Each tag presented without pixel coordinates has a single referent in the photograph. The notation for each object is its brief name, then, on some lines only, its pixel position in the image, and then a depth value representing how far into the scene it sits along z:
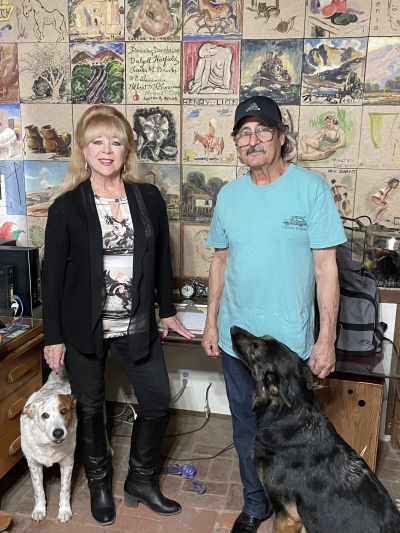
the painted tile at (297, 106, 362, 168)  2.62
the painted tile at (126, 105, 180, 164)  2.81
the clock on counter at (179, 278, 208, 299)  2.84
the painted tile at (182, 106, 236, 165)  2.75
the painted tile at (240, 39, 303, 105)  2.62
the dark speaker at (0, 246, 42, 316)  2.57
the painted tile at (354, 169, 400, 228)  2.65
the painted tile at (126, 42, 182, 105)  2.75
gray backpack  2.34
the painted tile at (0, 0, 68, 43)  2.80
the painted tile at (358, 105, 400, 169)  2.58
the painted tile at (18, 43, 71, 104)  2.84
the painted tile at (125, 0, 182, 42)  2.69
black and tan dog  1.65
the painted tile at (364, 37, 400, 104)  2.52
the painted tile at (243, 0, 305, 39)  2.57
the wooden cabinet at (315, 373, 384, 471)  2.37
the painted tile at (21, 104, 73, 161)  2.91
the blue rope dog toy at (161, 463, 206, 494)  2.49
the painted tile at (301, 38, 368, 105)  2.56
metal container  2.58
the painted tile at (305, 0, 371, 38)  2.51
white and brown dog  2.12
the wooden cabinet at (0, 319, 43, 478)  2.29
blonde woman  1.96
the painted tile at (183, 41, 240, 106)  2.68
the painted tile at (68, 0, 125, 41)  2.74
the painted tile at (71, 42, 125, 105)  2.80
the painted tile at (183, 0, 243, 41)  2.63
